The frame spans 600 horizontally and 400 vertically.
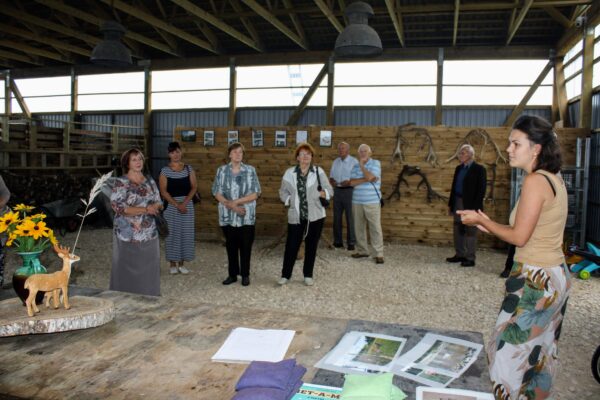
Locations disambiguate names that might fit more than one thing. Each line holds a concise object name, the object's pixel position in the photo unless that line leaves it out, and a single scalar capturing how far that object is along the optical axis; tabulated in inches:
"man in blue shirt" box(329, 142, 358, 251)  310.2
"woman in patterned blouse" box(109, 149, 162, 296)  156.6
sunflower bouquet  81.8
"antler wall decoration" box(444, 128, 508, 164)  323.1
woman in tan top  80.0
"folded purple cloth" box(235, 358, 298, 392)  56.2
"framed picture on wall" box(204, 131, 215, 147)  365.7
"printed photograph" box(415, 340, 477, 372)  65.4
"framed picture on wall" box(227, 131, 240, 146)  359.3
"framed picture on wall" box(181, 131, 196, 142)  367.6
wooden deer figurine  78.0
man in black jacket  244.8
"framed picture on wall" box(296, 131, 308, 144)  354.0
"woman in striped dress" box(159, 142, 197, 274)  219.1
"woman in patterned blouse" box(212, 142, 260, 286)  202.4
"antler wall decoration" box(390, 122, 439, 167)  335.8
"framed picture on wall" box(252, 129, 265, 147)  361.4
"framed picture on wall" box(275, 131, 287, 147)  357.4
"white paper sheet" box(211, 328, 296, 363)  67.1
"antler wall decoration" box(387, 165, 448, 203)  334.6
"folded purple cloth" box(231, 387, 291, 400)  52.7
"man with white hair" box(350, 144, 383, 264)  266.7
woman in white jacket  204.7
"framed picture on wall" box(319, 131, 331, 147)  351.6
